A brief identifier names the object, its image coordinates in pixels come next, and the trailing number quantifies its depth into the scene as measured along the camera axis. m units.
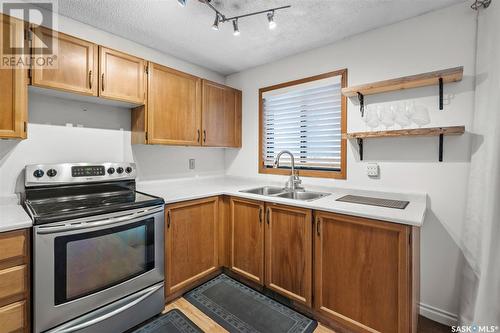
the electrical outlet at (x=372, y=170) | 2.04
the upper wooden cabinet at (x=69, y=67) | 1.62
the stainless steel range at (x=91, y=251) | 1.36
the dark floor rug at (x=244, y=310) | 1.73
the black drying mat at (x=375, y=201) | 1.71
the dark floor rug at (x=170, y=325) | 1.69
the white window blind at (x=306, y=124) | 2.34
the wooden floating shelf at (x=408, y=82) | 1.61
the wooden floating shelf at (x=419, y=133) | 1.61
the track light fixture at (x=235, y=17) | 1.68
